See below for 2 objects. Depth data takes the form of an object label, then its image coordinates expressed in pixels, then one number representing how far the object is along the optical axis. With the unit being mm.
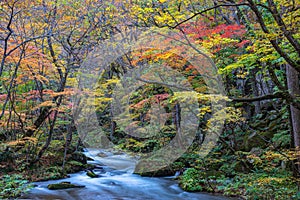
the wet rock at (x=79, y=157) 13042
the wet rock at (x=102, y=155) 16781
